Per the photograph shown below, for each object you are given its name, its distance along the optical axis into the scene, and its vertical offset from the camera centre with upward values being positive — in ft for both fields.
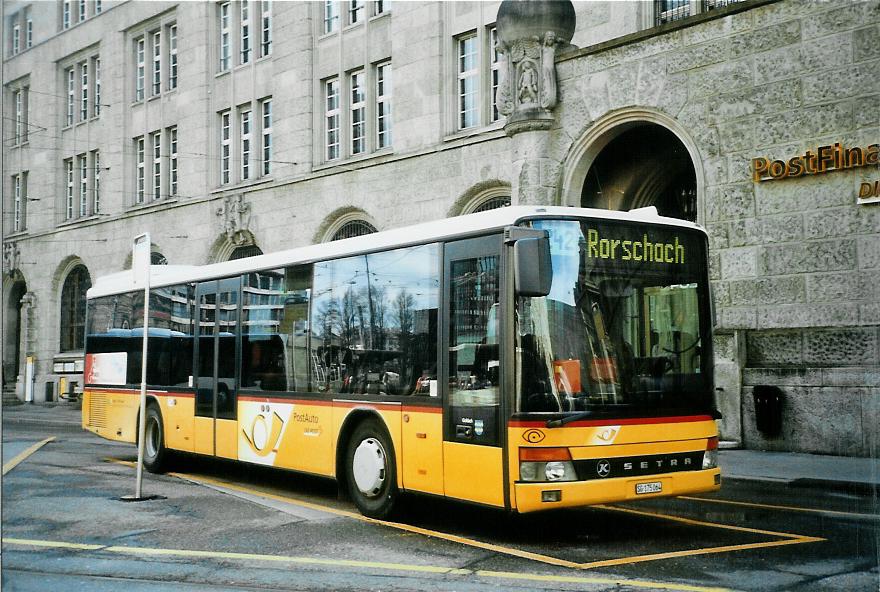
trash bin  53.67 -1.89
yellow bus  27.78 +0.42
